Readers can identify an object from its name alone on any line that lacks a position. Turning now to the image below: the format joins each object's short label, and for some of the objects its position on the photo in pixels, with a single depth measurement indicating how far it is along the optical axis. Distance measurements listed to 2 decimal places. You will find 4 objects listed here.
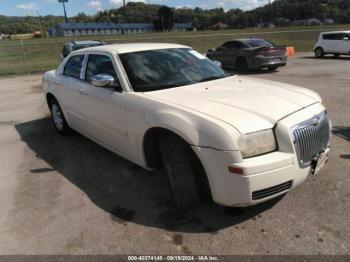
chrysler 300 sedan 3.17
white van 20.20
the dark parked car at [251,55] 14.92
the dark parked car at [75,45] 15.72
